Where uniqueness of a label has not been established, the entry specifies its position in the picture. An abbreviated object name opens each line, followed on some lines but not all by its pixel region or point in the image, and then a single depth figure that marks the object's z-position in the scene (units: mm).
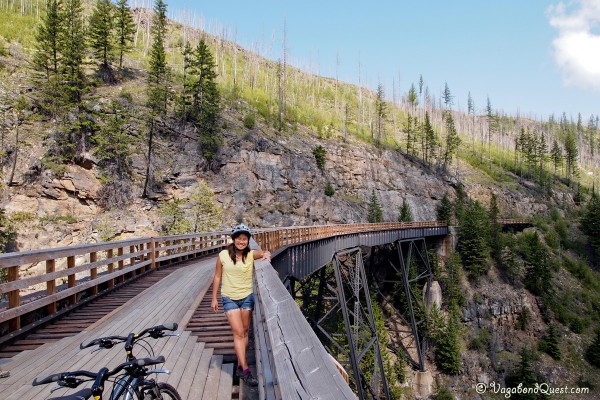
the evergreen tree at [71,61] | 36969
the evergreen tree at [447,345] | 34469
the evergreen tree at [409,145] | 74250
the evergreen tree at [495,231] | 44469
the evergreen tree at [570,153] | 90062
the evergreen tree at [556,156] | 91269
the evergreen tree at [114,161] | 35250
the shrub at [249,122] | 50156
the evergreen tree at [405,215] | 49000
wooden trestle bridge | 1840
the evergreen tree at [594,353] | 35281
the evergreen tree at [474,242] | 41594
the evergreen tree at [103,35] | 46500
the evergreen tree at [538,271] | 41125
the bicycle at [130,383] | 2229
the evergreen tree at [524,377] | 31594
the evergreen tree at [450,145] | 77812
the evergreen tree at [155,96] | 39109
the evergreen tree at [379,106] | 73788
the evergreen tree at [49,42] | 38375
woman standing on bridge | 4047
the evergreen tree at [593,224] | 49969
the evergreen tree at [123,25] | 51438
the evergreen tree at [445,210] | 52441
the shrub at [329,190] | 49094
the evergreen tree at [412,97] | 116000
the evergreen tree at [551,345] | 36222
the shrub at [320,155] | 52188
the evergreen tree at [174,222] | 29703
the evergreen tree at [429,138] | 74938
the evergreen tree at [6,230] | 23097
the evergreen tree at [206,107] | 43875
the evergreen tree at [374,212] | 48969
